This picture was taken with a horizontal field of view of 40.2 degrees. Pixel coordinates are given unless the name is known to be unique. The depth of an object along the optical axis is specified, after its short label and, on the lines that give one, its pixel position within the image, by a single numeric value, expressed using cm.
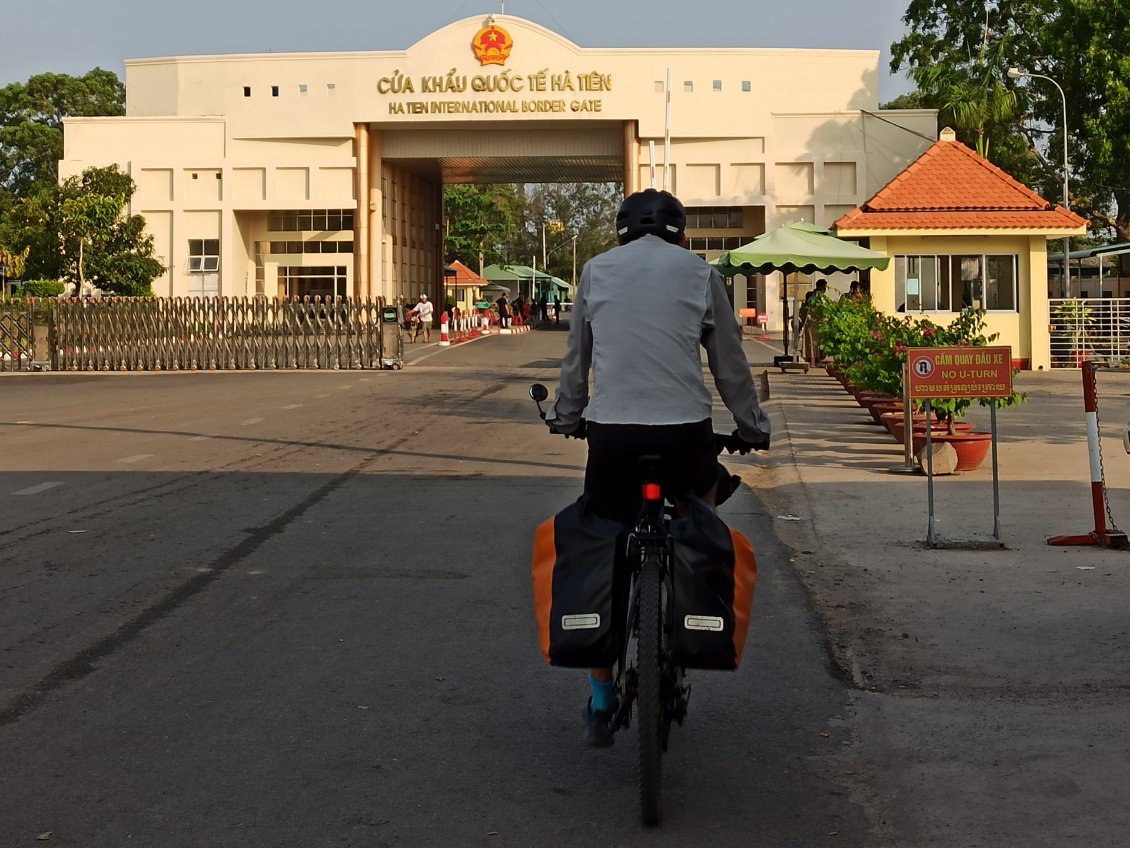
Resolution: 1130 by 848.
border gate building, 6272
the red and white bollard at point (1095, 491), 918
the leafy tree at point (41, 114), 9988
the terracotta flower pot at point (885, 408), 1612
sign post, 977
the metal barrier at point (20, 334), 3556
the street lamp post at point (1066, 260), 4559
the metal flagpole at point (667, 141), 5222
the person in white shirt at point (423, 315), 4747
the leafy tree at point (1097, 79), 4978
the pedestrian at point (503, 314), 6259
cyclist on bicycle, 466
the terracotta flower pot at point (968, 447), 1316
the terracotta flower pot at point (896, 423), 1500
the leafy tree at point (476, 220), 10512
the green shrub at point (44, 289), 5809
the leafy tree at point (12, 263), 6720
